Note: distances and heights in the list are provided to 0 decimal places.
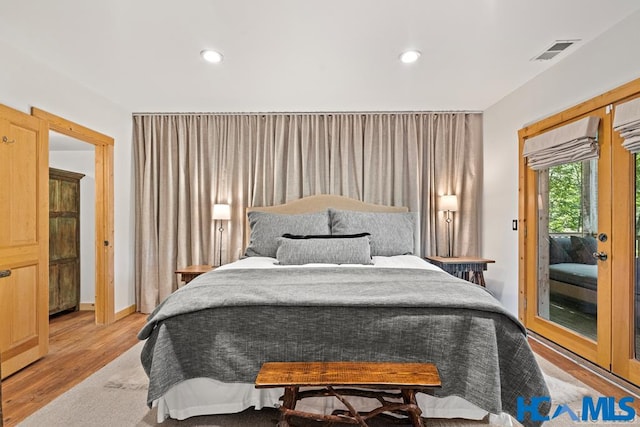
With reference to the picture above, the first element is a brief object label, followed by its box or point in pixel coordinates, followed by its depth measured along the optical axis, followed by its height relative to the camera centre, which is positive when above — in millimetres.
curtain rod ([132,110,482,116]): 4215 +1240
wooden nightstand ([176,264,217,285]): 3658 -596
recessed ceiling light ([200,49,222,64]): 2732 +1266
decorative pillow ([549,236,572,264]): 3008 -324
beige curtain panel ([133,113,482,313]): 4227 +557
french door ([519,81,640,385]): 2373 -256
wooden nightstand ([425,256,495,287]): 3748 -535
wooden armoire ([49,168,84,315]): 4000 -292
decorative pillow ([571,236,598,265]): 2699 -261
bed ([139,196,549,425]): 1756 -653
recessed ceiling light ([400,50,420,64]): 2740 +1272
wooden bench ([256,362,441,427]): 1501 -714
